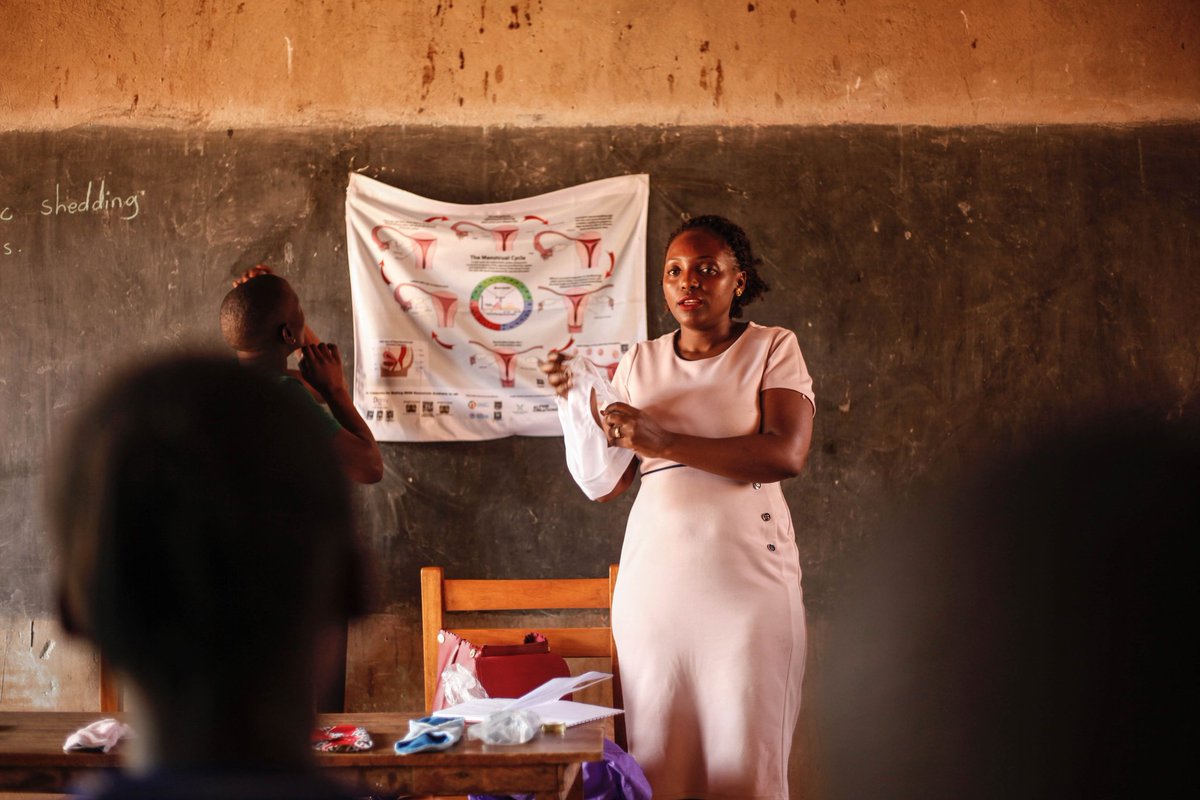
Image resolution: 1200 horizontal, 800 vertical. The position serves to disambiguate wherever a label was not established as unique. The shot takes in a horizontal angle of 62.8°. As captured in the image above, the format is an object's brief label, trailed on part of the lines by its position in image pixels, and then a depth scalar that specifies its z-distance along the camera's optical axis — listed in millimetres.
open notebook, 1693
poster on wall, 3148
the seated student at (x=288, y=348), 2572
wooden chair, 2527
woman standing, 2148
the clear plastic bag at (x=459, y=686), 2256
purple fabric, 2031
